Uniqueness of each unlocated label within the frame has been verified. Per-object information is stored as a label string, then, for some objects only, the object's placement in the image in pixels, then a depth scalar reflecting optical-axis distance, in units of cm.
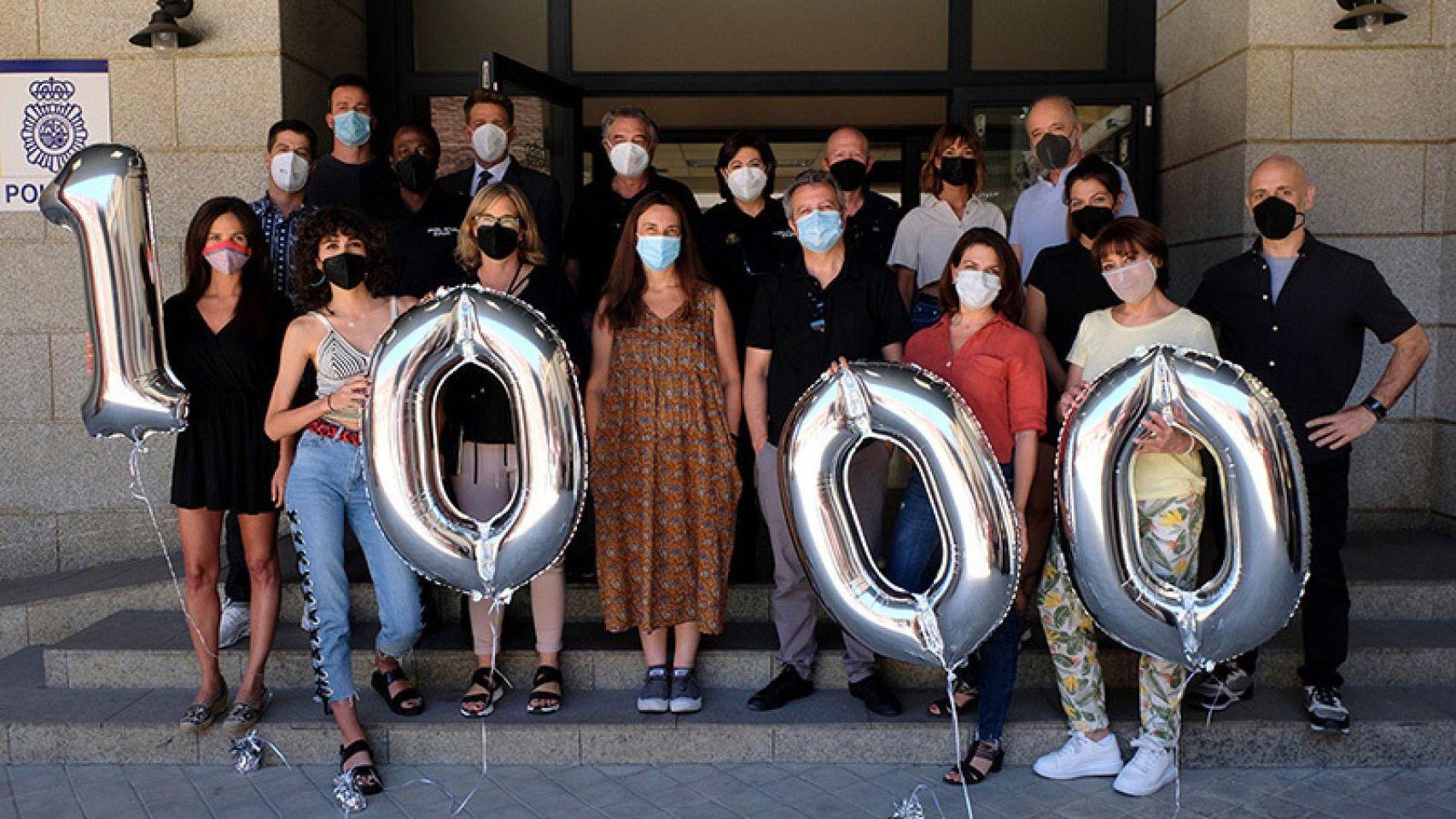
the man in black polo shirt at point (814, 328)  354
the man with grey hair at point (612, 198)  421
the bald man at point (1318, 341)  349
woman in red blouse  332
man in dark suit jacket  445
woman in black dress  360
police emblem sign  534
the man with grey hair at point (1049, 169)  409
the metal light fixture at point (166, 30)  512
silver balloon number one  305
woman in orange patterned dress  373
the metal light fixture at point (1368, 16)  500
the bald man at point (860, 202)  415
